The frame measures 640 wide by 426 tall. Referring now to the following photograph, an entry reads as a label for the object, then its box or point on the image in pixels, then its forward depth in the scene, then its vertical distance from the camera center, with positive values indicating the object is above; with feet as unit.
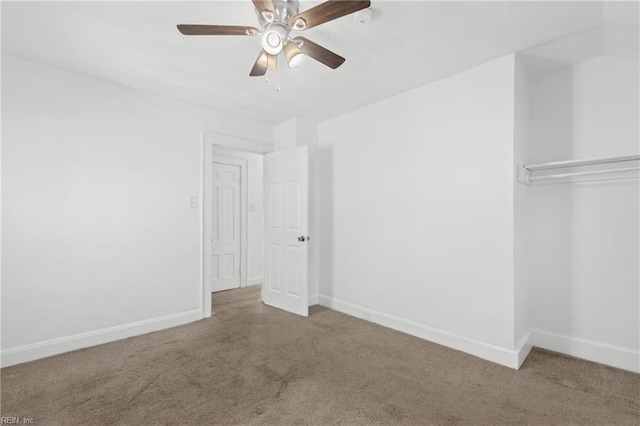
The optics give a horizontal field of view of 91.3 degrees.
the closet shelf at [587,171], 8.09 +1.19
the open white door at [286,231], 12.74 -0.78
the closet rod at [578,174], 8.03 +1.10
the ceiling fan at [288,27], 5.50 +3.58
